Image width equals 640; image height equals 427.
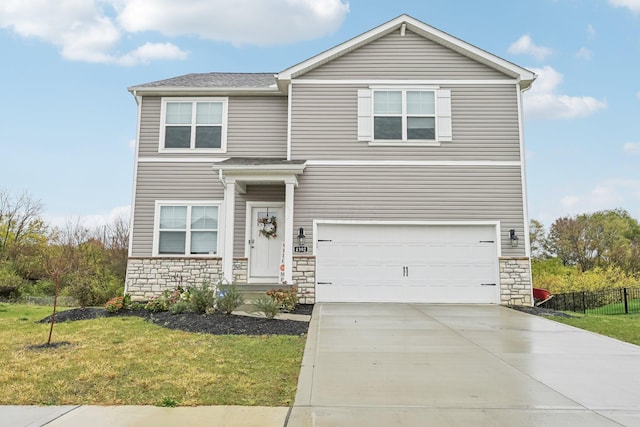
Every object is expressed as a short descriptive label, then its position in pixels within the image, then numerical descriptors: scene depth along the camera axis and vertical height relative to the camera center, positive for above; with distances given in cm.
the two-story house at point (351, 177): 1165 +231
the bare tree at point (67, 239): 2023 +107
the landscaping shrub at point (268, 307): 822 -91
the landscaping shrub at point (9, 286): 1521 -102
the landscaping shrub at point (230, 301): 851 -82
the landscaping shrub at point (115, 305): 930 -102
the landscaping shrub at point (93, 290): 1104 -93
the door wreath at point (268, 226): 1230 +98
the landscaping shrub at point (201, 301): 860 -83
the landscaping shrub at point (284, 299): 962 -87
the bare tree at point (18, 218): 2159 +207
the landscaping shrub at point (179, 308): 873 -99
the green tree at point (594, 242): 2486 +147
